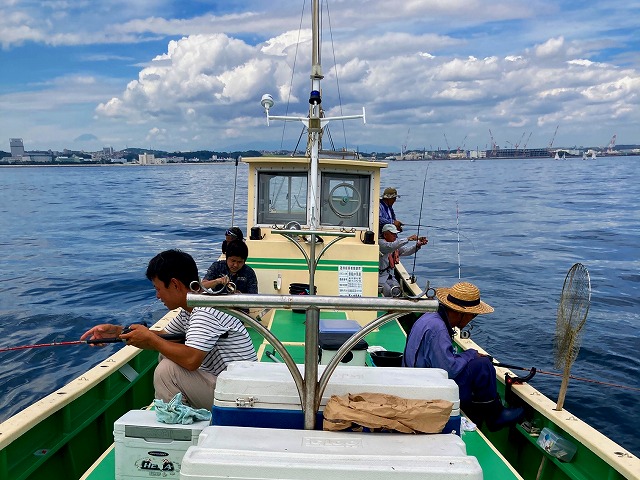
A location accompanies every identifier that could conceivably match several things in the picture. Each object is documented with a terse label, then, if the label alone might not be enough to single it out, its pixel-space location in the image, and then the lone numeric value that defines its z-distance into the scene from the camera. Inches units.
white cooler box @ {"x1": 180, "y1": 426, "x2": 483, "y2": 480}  75.3
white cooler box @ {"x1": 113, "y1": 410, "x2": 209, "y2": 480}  108.3
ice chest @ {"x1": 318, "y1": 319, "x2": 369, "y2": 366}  183.9
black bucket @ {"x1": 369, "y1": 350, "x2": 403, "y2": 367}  179.5
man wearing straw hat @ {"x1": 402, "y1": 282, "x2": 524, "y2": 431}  144.3
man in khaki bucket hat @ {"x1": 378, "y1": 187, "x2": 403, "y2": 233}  321.1
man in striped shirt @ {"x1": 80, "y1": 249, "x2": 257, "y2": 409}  116.5
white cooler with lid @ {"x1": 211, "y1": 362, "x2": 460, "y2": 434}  92.3
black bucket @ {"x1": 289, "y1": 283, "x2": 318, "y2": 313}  273.3
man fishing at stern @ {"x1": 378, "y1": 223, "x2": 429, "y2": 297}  306.3
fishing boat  84.2
